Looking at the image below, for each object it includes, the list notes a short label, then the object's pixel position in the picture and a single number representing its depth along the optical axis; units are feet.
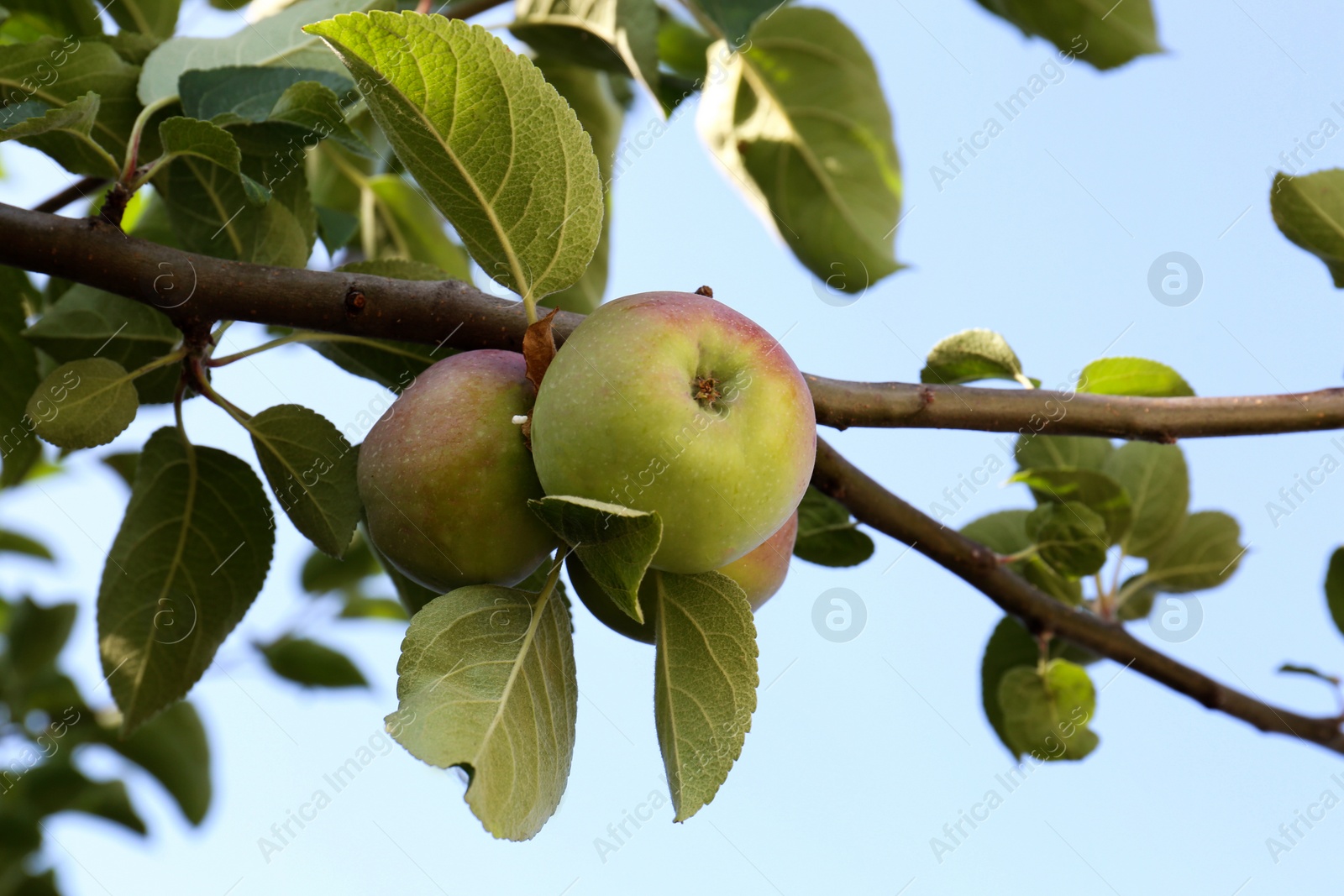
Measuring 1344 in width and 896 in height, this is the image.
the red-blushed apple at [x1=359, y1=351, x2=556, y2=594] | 4.54
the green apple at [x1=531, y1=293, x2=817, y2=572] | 4.42
